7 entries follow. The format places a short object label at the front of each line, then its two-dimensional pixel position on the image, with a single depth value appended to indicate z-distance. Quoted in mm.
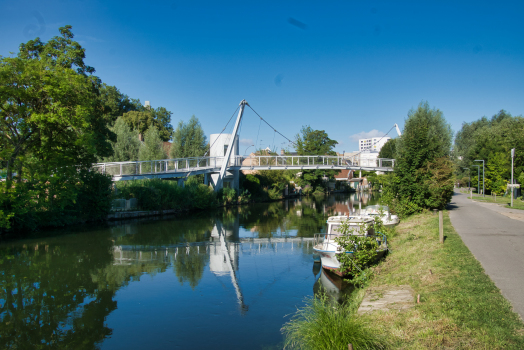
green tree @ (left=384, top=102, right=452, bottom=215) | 23562
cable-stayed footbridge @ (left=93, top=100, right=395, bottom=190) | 31922
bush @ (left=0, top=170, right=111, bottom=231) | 20656
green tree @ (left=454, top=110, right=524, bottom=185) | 47209
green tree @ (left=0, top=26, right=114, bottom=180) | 19781
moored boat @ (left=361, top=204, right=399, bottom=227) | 20750
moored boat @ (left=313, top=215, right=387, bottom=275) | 12809
